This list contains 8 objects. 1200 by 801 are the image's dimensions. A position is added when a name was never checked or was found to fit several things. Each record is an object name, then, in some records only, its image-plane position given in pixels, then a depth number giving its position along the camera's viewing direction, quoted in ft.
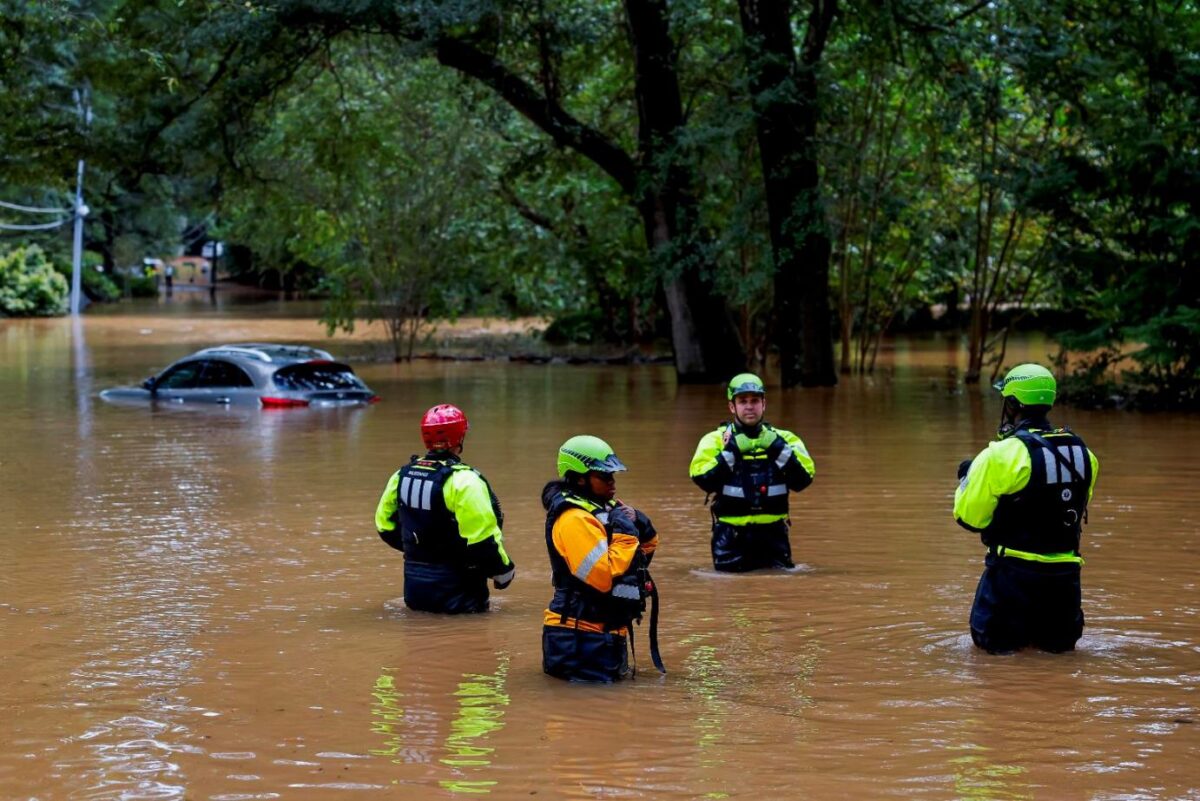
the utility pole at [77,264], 200.58
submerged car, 76.84
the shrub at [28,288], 190.19
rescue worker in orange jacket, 24.48
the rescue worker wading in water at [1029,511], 24.68
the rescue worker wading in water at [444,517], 29.04
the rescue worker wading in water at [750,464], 33.88
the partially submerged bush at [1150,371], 68.13
